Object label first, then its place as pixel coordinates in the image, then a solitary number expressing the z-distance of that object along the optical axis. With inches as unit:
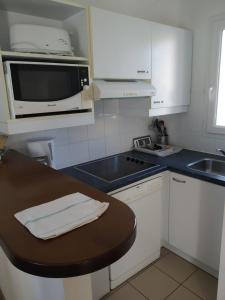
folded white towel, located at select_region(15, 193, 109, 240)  28.5
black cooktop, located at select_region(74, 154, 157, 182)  68.7
